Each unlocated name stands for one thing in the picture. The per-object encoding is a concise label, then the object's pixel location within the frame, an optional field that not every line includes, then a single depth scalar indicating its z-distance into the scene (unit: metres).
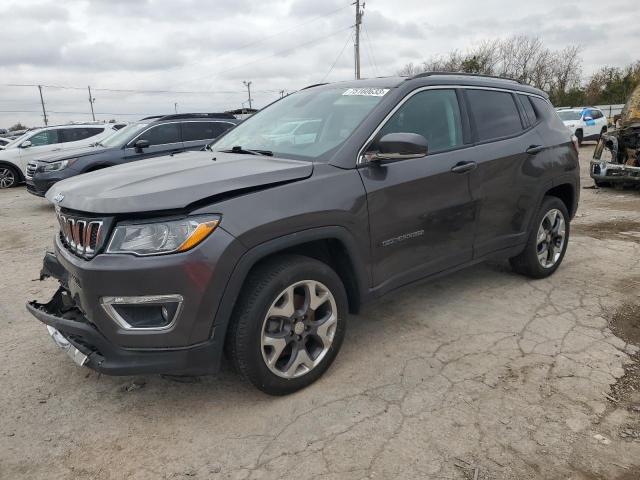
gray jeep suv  2.45
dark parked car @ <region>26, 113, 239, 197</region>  9.33
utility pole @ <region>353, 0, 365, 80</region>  30.98
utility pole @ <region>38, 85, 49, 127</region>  73.62
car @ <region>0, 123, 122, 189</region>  13.98
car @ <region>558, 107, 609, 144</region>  19.81
